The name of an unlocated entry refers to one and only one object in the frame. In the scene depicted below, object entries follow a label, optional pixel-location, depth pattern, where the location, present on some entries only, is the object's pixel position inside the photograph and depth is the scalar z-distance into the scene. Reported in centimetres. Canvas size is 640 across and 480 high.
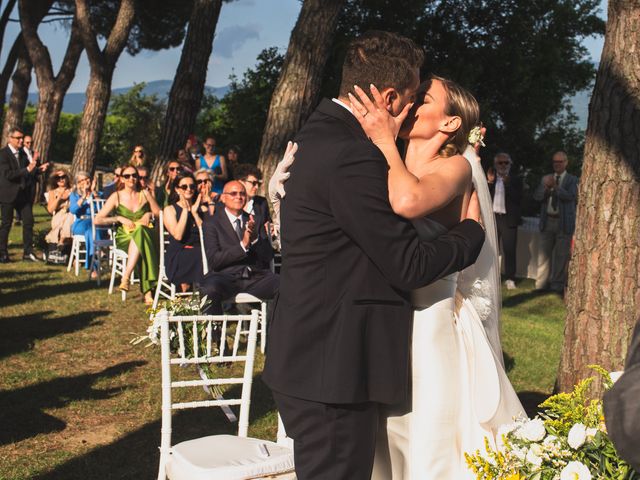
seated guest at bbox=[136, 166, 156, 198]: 1208
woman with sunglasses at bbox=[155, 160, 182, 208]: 1245
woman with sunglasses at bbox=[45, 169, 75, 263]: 1471
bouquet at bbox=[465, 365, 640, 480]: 244
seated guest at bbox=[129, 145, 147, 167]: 1420
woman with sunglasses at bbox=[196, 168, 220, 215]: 1038
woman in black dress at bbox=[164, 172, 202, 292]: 973
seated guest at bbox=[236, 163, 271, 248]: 910
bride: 293
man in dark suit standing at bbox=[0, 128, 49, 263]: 1454
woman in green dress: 1123
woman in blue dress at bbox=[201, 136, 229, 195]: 1376
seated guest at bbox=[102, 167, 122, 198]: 1313
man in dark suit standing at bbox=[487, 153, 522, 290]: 1313
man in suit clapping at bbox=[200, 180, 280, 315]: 840
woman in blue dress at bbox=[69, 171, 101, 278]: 1340
